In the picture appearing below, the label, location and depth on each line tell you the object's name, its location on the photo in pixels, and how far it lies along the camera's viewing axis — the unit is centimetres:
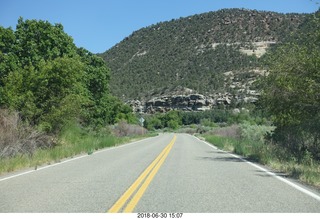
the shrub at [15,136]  1939
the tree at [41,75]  2514
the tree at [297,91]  1908
